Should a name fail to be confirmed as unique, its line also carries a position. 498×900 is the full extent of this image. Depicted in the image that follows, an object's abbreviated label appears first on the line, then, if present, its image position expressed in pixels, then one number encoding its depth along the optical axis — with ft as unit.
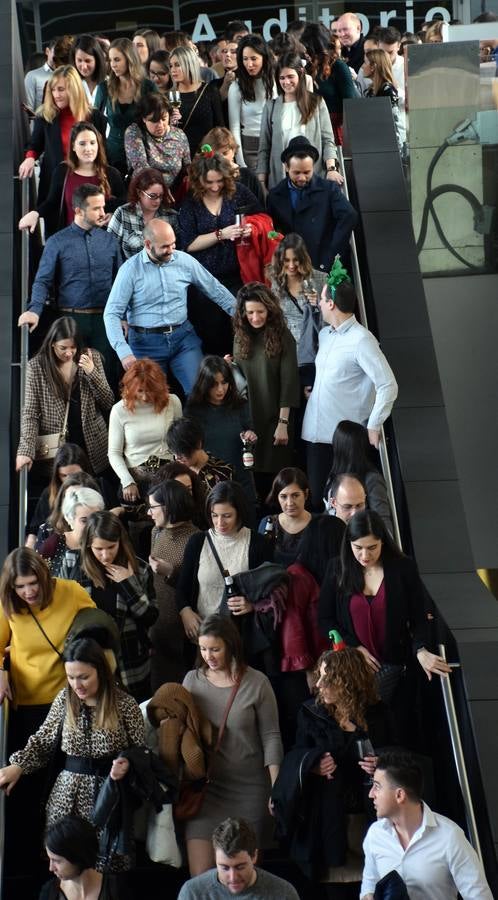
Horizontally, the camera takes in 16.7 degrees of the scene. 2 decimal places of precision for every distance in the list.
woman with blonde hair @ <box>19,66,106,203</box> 38.91
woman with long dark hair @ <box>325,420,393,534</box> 30.17
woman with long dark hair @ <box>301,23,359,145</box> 43.83
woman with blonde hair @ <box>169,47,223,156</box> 41.52
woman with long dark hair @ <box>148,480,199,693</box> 28.60
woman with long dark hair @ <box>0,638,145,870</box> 24.41
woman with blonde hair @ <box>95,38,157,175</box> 39.58
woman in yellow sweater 26.07
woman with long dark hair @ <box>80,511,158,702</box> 27.02
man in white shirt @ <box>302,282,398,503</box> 32.40
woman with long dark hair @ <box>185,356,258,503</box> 32.55
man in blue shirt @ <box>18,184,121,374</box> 35.70
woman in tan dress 25.59
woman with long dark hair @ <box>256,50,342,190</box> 40.06
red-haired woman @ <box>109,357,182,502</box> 32.12
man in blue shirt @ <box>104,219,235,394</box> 34.61
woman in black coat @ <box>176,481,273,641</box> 28.25
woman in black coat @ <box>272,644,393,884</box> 24.72
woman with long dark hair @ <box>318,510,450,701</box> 26.86
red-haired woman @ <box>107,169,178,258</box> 36.17
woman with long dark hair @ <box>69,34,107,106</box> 41.88
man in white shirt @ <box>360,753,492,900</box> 23.03
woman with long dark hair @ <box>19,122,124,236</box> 36.91
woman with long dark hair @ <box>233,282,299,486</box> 33.35
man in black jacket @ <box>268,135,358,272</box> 37.27
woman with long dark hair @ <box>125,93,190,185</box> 38.47
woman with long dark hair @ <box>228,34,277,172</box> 41.83
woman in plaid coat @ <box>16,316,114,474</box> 32.99
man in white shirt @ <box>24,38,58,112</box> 49.85
